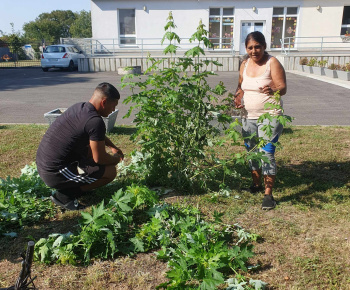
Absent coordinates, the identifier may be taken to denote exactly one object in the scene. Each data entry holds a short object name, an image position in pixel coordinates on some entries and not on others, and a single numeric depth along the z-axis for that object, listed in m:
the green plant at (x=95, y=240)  2.79
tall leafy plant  3.59
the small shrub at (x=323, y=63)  17.80
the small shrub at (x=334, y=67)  16.58
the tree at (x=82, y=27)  68.25
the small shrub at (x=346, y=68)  15.55
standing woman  3.51
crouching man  3.34
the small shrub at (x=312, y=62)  18.36
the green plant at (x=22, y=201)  3.35
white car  20.89
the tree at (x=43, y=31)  56.58
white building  23.22
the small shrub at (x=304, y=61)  19.41
